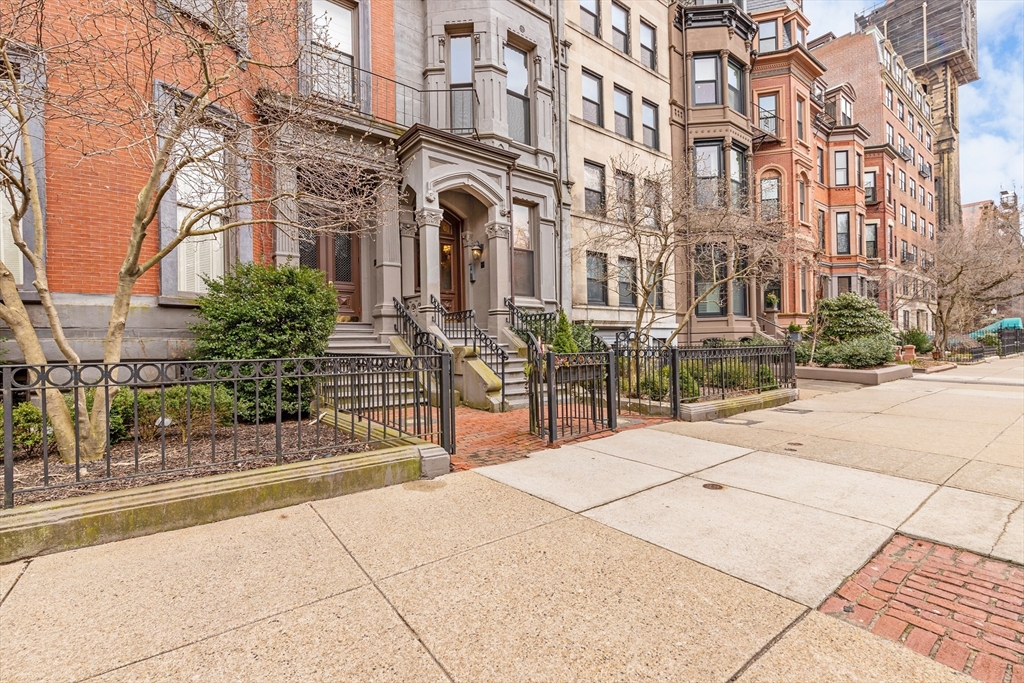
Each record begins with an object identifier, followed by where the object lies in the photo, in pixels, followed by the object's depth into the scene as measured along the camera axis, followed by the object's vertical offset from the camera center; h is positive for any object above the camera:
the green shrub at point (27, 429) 4.93 -0.94
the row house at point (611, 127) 15.72 +7.34
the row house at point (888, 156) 30.84 +11.81
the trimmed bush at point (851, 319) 15.67 +0.32
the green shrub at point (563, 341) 10.47 -0.20
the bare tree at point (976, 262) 19.72 +2.68
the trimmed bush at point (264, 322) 6.85 +0.21
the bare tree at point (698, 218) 9.94 +2.46
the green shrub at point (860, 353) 14.14 -0.75
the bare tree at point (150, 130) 4.61 +2.76
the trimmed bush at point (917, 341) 21.42 -0.61
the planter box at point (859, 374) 13.28 -1.36
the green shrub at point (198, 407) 6.22 -0.94
